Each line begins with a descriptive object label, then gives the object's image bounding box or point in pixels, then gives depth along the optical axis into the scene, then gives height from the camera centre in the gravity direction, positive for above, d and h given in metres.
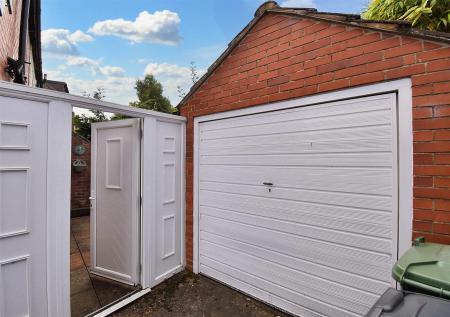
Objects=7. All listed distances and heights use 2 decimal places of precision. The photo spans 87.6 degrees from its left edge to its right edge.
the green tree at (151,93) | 14.95 +4.64
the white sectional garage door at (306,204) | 2.42 -0.54
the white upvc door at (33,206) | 2.21 -0.45
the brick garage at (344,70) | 2.06 +1.06
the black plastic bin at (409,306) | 1.16 -0.75
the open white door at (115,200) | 3.68 -0.65
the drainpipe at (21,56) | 3.63 +1.87
